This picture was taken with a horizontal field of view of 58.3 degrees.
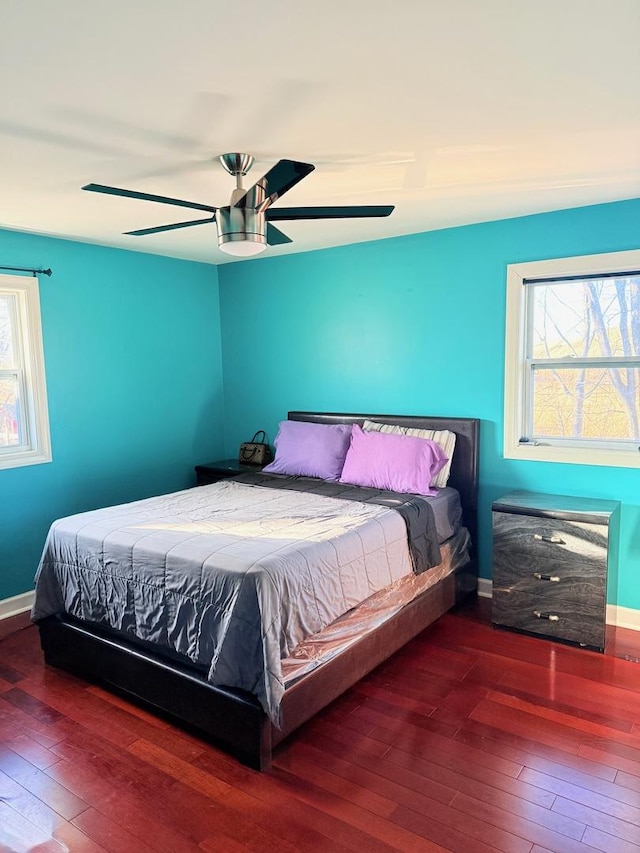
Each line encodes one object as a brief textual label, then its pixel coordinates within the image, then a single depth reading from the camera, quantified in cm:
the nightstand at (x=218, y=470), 441
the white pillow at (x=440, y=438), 360
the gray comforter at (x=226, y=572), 215
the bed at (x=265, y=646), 215
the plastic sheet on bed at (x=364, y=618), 230
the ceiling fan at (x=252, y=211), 213
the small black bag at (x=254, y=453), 456
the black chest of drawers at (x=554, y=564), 296
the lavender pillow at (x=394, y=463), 346
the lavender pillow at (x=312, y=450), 388
